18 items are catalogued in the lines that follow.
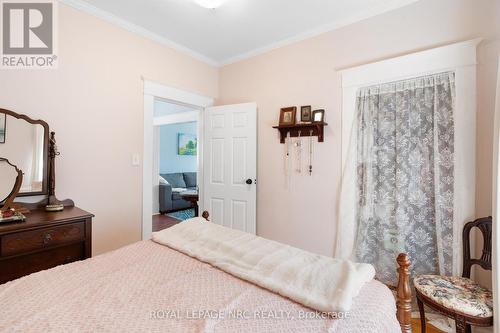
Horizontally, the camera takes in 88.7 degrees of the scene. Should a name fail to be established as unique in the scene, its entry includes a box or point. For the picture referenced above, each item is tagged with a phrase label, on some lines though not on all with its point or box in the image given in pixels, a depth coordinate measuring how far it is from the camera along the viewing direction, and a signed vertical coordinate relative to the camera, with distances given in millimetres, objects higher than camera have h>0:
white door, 3184 -16
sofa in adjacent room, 5734 -615
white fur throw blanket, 1026 -498
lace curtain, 2025 -76
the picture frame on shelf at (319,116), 2660 +509
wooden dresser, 1604 -537
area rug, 5512 -1147
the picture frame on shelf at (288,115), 2877 +560
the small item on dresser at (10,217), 1672 -365
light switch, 2714 +39
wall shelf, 2680 +389
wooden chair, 1471 -797
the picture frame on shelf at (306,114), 2758 +550
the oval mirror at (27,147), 1963 +122
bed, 880 -550
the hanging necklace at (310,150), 2789 +159
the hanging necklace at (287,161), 2966 +39
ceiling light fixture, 2156 +1371
